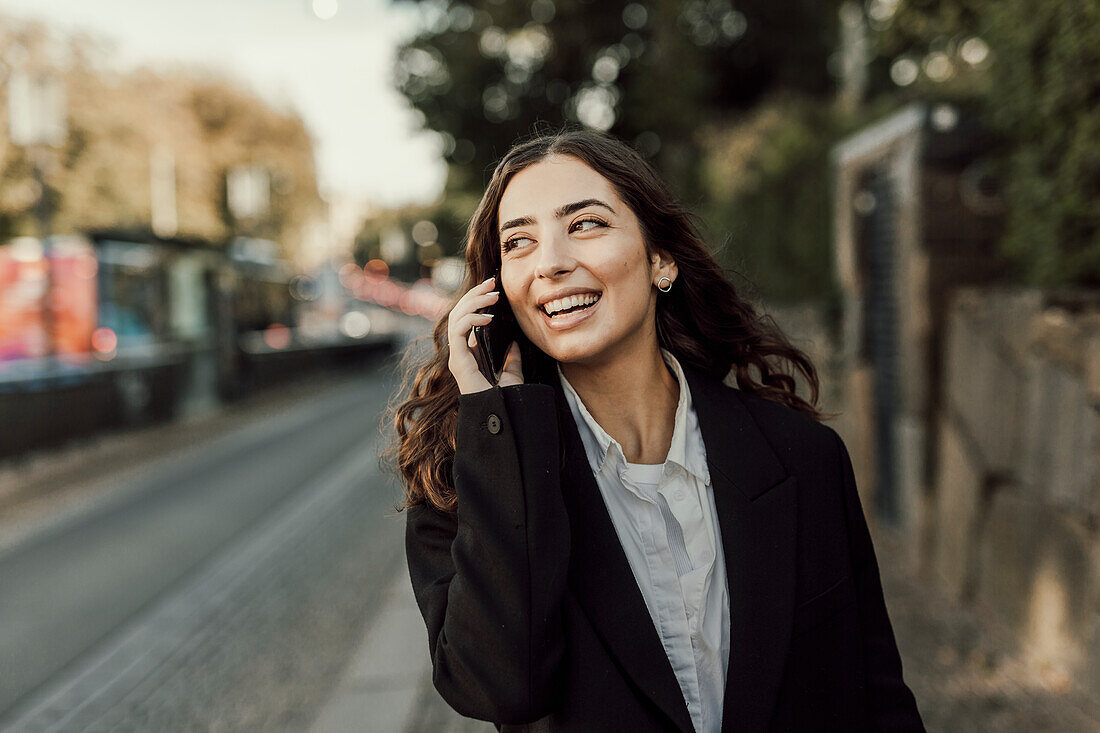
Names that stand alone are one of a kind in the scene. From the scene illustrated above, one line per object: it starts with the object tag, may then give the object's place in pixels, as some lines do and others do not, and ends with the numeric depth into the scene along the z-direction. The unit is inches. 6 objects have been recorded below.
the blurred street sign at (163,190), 1353.3
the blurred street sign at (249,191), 1090.7
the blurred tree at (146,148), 1071.6
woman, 67.4
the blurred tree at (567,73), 688.4
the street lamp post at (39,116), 548.4
